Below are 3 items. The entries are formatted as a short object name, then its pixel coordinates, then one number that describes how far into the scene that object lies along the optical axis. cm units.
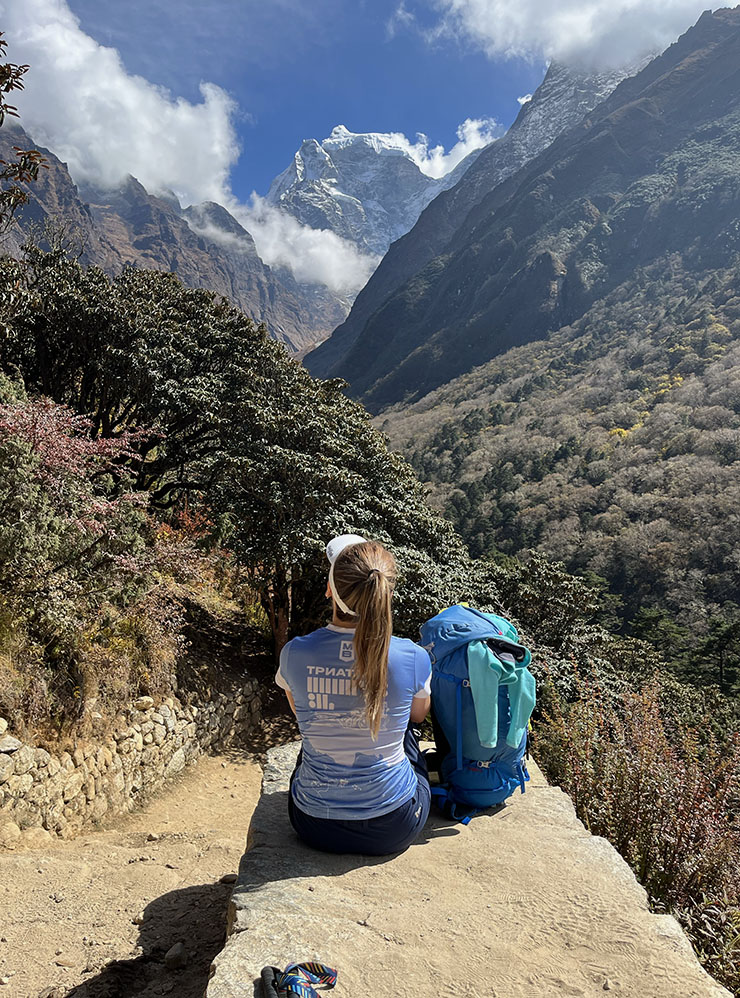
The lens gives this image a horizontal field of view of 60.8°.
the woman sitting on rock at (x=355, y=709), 213
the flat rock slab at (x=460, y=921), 174
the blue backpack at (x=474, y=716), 269
